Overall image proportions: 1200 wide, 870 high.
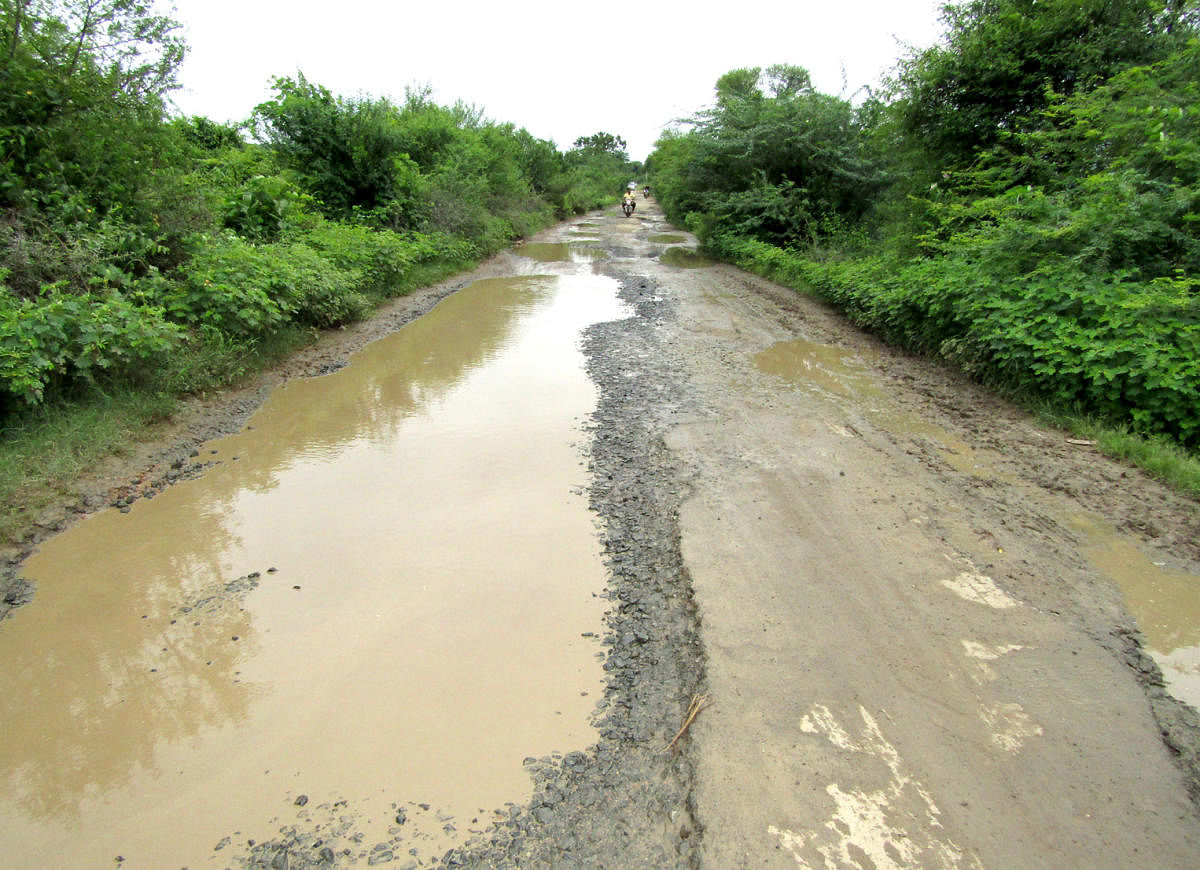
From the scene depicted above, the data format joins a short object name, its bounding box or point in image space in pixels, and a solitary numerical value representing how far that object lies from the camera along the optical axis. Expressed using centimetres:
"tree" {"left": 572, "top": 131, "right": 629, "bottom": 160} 6675
